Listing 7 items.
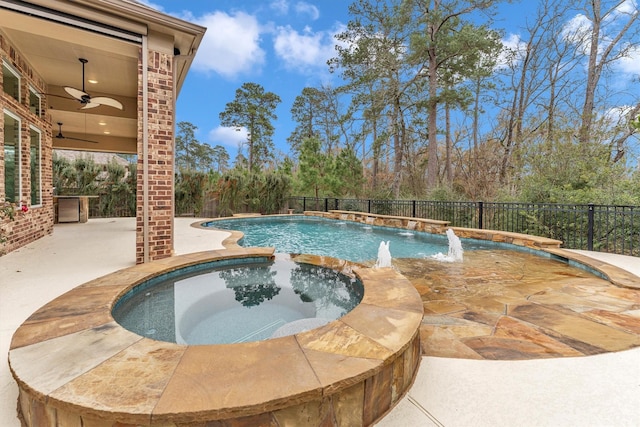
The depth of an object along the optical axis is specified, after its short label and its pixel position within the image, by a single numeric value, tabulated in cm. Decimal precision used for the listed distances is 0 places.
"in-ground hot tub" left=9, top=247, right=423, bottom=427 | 101
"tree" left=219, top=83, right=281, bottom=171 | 1877
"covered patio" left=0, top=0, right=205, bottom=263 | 319
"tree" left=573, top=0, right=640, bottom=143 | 882
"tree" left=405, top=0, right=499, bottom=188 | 957
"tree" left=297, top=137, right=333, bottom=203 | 1281
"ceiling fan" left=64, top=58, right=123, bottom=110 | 458
